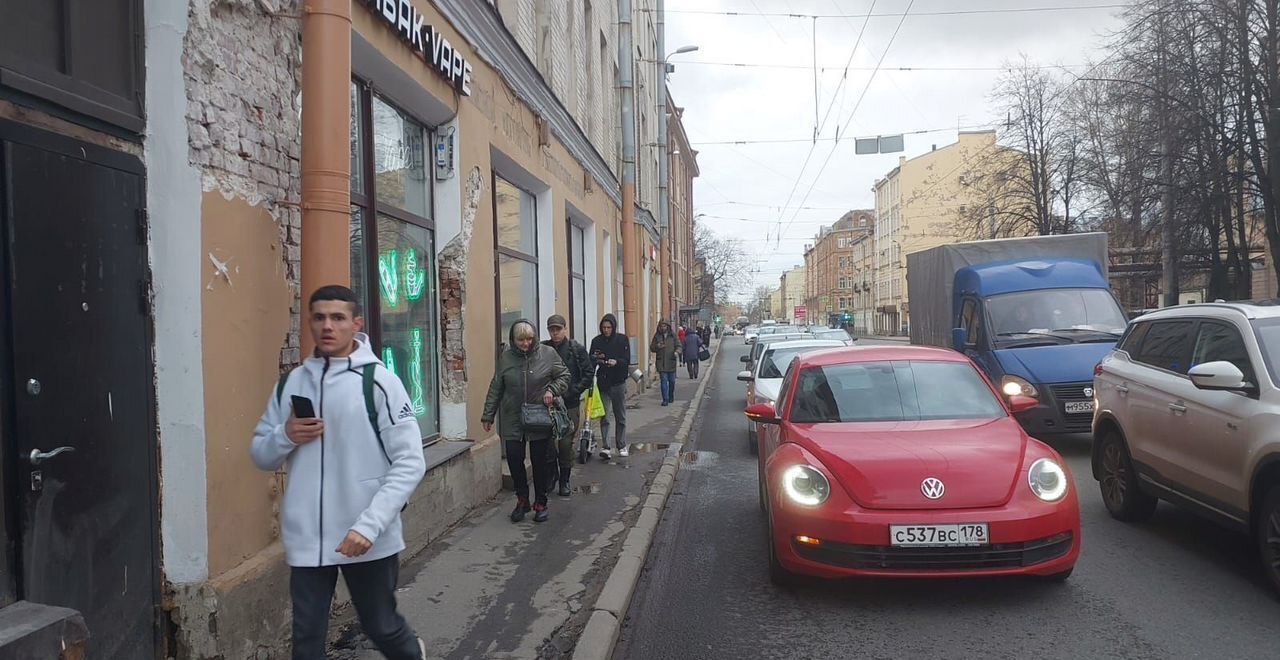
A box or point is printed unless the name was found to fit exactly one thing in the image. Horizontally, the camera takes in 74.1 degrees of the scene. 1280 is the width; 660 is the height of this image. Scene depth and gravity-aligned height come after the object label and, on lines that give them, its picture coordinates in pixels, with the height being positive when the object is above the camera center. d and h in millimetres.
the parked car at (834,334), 16156 -284
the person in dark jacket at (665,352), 17281 -567
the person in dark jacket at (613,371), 10633 -579
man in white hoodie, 2951 -454
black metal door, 3023 -186
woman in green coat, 6848 -491
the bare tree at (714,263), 63384 +4676
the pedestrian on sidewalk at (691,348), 26453 -767
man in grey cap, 7766 -442
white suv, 4867 -708
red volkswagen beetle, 4695 -1041
